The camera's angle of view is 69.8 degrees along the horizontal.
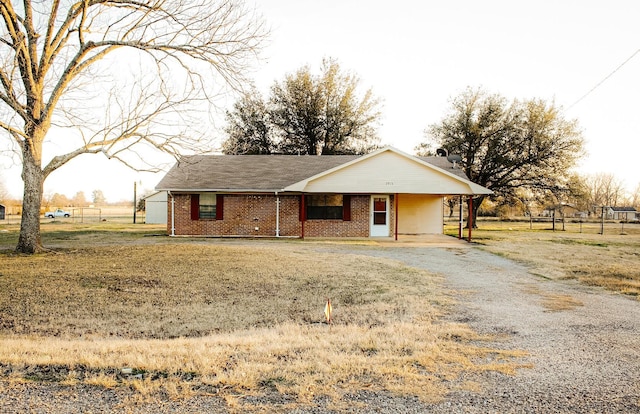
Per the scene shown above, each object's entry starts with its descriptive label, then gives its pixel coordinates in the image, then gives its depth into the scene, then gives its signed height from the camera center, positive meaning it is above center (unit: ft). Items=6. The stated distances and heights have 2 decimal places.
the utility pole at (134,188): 145.69 +6.82
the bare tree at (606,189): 246.47 +12.55
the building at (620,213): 216.54 -0.34
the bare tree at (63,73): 45.70 +13.89
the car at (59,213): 171.73 -1.61
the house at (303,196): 70.08 +2.36
